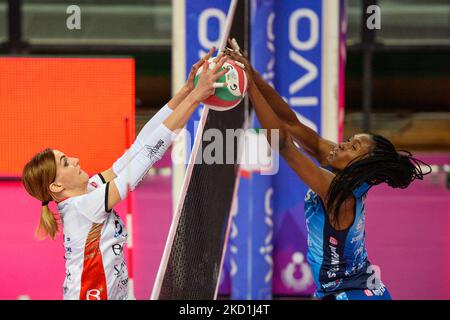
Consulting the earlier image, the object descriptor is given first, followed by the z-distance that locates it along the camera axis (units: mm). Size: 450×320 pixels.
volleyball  6227
